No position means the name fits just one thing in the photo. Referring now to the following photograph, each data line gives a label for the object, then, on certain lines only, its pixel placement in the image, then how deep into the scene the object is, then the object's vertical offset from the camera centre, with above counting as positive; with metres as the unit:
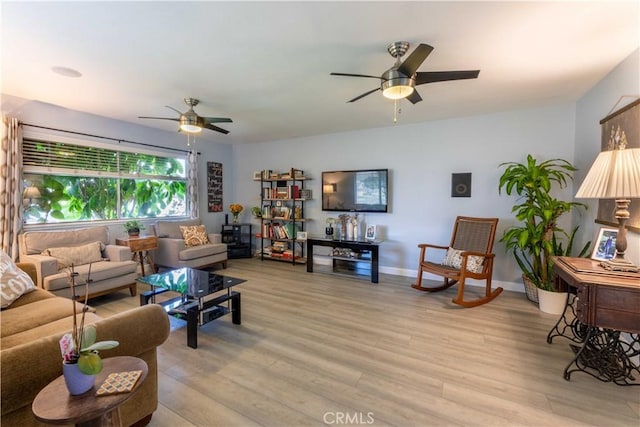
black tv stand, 4.20 -0.84
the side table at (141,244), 3.90 -0.61
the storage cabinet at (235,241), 5.62 -0.79
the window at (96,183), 3.58 +0.29
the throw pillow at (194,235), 4.64 -0.56
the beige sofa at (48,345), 1.04 -0.74
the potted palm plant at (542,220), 3.07 -0.19
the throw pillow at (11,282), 2.06 -0.63
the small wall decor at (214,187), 5.73 +0.33
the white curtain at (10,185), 3.20 +0.19
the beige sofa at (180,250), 4.26 -0.76
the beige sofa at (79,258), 2.88 -0.66
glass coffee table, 2.38 -0.92
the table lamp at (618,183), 1.78 +0.14
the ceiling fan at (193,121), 3.17 +0.94
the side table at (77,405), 0.90 -0.69
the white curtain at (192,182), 5.27 +0.38
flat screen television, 4.57 +0.21
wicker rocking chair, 3.27 -0.69
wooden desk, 1.74 -0.71
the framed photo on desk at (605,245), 2.22 -0.33
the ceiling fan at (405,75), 2.01 +0.96
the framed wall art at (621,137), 2.15 +0.57
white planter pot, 3.00 -1.06
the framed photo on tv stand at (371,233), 4.61 -0.50
